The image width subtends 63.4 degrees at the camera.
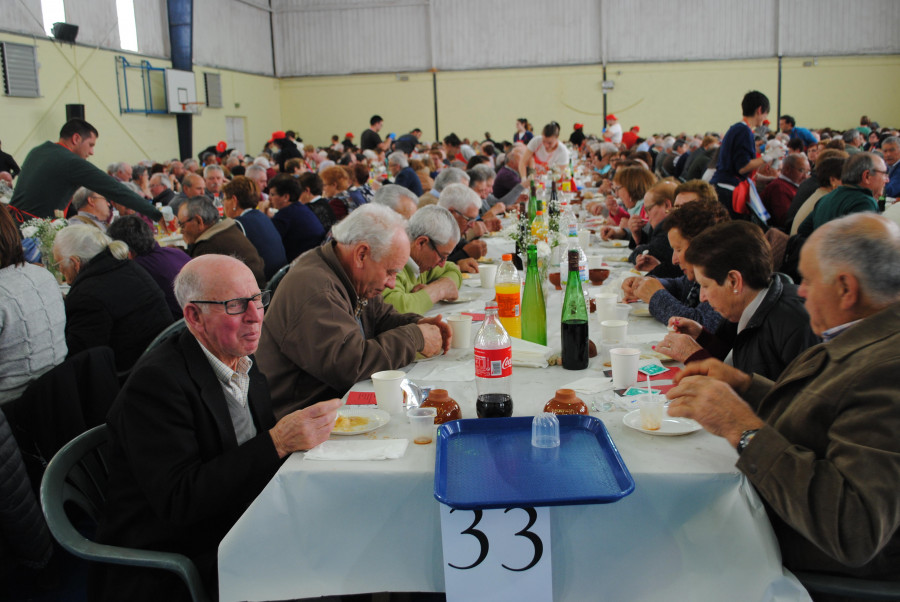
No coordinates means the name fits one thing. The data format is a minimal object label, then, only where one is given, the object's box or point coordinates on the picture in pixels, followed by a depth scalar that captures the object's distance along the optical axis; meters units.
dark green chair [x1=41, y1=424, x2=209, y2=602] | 1.52
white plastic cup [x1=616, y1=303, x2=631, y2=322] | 2.63
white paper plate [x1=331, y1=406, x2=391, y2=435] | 1.73
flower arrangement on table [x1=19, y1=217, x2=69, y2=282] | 4.05
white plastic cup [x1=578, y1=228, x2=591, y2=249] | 4.65
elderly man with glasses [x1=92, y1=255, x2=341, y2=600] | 1.54
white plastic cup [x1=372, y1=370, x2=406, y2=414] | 1.87
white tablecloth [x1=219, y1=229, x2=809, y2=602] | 1.43
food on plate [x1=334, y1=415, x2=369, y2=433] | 1.75
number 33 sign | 1.40
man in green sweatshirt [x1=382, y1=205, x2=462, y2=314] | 3.05
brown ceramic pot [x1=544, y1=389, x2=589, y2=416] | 1.77
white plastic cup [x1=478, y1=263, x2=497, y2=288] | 3.62
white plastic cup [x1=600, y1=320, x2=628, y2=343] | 2.44
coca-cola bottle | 1.77
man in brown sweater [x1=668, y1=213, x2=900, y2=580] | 1.23
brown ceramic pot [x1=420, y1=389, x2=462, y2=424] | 1.78
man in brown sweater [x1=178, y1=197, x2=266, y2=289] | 4.34
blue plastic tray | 1.37
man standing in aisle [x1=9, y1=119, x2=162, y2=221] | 4.85
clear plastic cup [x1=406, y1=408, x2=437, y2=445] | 1.68
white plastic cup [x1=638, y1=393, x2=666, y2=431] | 1.67
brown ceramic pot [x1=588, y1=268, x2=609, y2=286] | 3.54
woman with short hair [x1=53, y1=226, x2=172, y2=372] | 3.07
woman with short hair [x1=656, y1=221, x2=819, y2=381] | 2.02
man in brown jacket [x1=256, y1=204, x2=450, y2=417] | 2.16
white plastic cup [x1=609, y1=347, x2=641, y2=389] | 1.99
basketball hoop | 13.54
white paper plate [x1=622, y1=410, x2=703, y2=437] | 1.64
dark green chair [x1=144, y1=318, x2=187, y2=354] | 2.66
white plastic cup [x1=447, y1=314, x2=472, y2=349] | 2.48
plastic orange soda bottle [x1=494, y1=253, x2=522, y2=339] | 2.55
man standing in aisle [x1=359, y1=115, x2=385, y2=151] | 13.41
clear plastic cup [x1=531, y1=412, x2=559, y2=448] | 1.61
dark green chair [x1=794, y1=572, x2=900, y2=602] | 1.38
